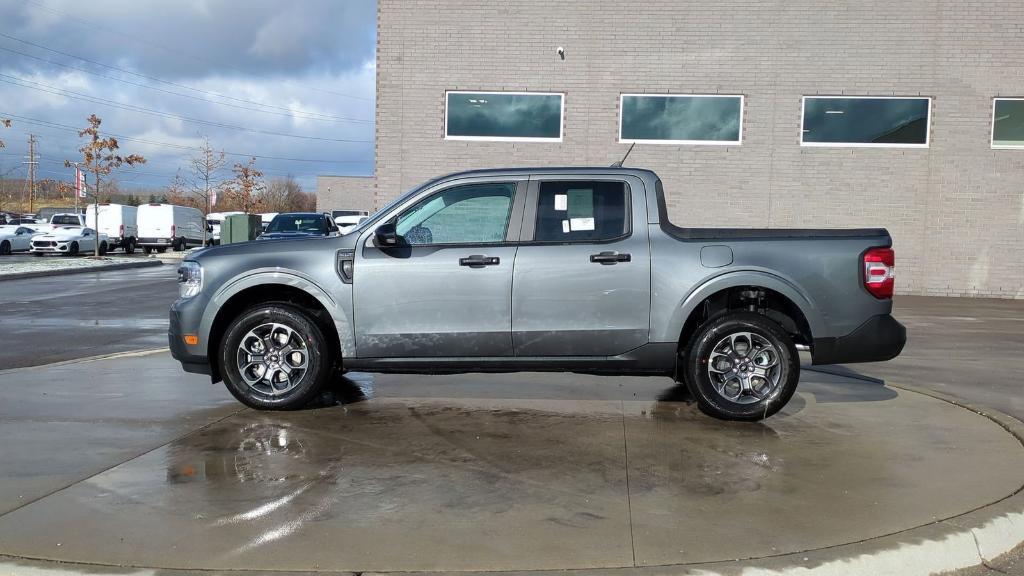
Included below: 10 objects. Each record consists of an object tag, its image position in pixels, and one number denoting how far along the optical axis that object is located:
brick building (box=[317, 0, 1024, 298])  18.66
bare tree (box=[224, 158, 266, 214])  61.38
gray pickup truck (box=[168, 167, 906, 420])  6.48
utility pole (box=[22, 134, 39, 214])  74.12
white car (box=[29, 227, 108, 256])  34.75
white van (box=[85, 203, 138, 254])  39.91
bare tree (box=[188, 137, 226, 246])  59.10
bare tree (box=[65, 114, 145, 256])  35.97
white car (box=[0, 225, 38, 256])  34.91
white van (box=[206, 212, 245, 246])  51.34
